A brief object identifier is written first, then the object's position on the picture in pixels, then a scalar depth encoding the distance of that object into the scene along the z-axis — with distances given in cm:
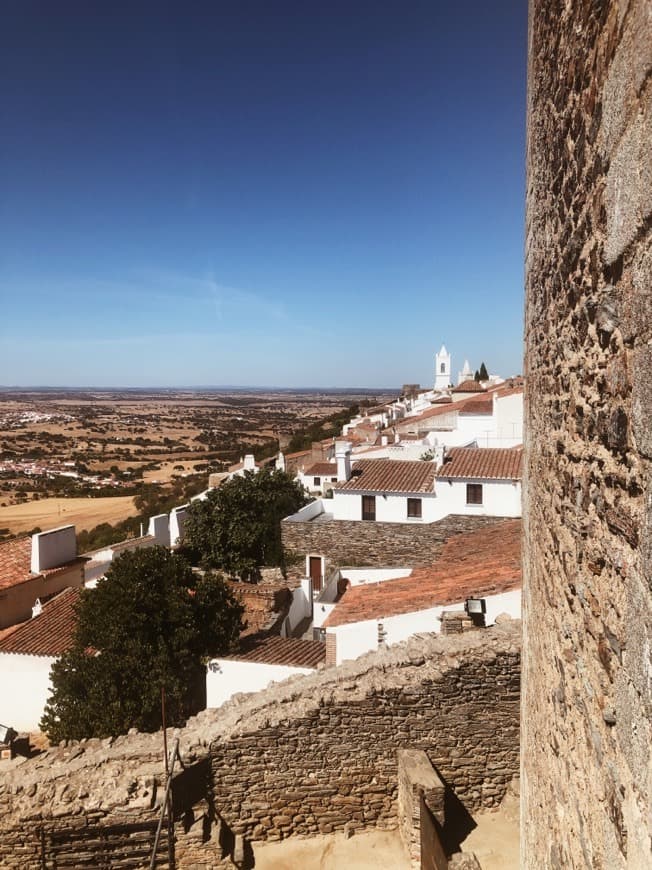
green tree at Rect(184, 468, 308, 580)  1972
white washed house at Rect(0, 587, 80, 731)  1177
